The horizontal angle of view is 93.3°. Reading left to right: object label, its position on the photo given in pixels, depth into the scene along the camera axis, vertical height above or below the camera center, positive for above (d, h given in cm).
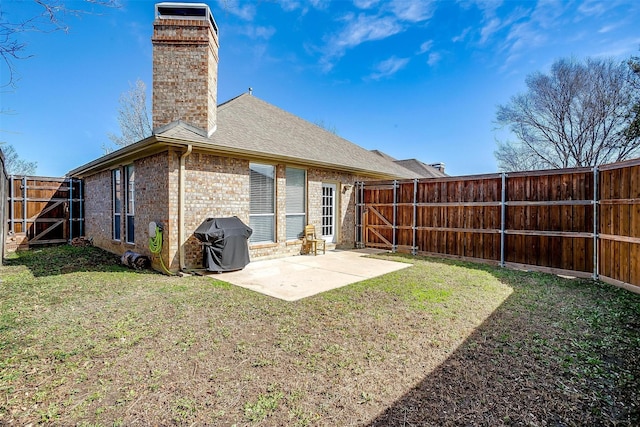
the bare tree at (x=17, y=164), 2203 +389
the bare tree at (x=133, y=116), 2009 +657
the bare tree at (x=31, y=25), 298 +191
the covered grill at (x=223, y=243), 661 -66
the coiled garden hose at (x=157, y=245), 668 -69
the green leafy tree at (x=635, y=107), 1491 +533
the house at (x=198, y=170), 676 +117
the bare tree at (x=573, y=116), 1705 +606
